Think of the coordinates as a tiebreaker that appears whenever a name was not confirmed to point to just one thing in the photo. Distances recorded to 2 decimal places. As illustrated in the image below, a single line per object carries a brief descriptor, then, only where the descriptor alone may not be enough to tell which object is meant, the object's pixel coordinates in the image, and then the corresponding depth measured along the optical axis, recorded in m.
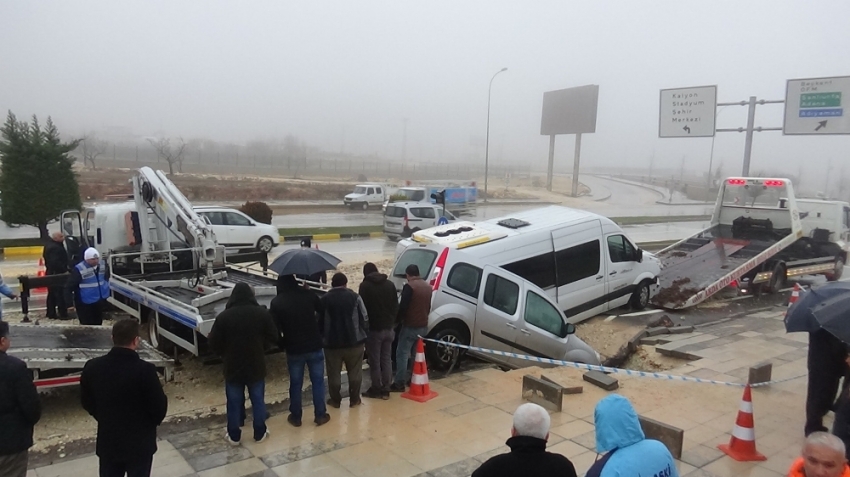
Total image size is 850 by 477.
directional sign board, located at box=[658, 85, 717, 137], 23.75
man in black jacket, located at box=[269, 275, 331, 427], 6.13
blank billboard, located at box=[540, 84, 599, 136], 78.62
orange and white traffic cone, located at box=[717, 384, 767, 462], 5.63
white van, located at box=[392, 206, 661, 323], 9.76
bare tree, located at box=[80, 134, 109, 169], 73.53
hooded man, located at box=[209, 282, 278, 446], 5.58
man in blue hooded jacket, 2.88
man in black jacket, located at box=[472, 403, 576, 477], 2.86
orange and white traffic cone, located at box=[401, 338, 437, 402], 7.19
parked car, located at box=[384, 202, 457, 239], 24.84
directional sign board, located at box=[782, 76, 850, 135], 20.70
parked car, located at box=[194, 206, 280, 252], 19.77
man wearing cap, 9.30
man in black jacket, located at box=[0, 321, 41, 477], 3.79
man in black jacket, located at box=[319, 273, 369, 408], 6.54
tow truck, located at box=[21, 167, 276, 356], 8.00
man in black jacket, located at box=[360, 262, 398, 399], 6.99
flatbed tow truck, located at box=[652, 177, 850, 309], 13.84
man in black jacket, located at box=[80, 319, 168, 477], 3.96
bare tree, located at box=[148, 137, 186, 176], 64.62
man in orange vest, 3.13
